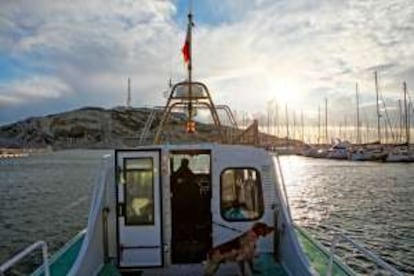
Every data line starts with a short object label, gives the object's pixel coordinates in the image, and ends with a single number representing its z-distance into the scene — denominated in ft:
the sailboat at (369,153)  371.97
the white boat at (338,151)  432.82
